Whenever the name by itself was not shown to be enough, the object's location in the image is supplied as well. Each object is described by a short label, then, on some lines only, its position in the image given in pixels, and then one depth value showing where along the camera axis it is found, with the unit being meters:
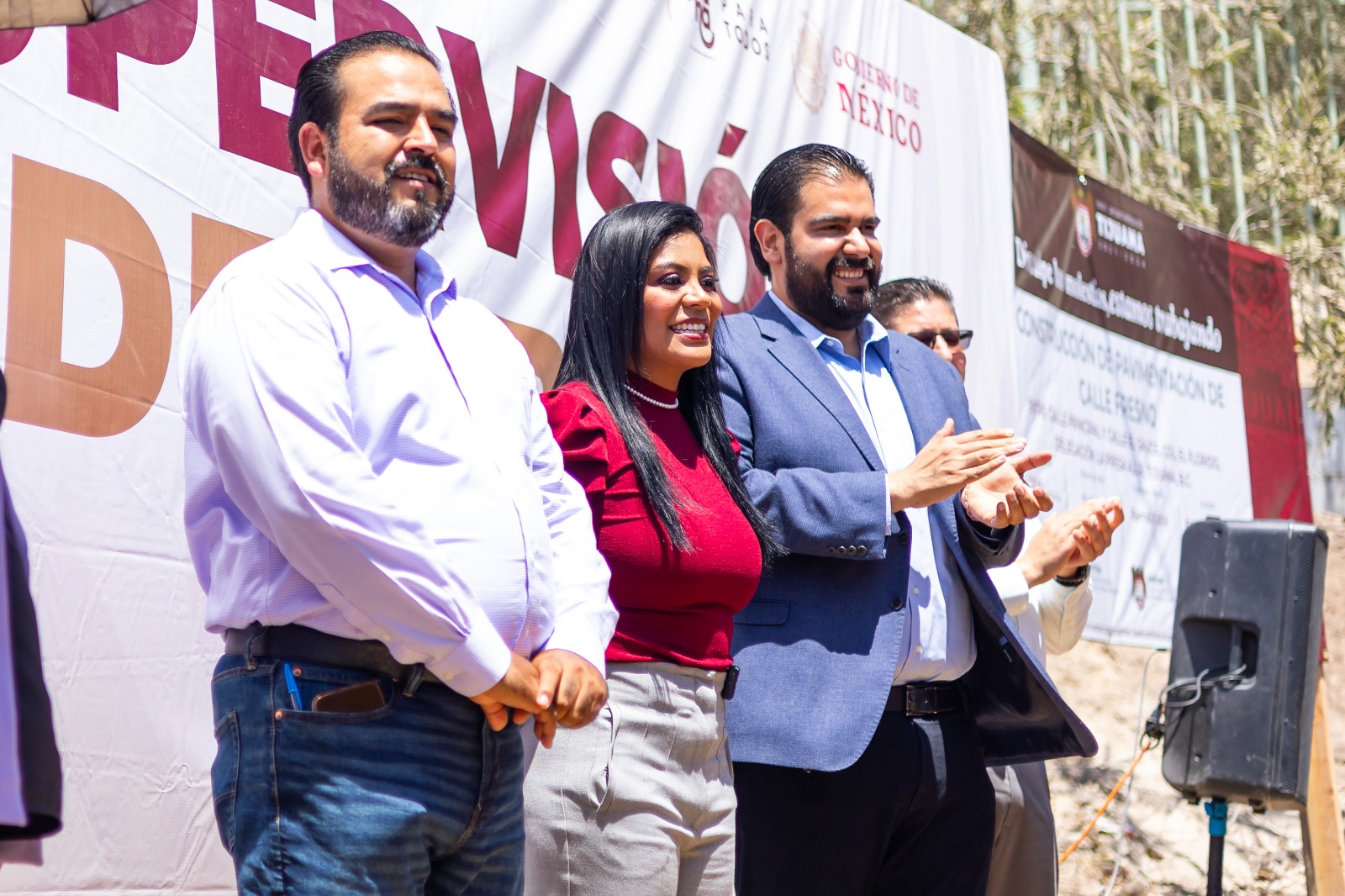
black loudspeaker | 4.25
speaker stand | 4.20
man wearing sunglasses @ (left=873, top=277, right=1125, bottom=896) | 2.85
